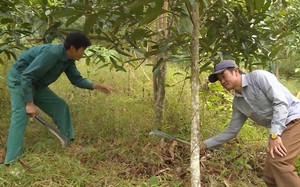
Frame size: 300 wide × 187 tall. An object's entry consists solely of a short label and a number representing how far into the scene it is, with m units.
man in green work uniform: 2.89
